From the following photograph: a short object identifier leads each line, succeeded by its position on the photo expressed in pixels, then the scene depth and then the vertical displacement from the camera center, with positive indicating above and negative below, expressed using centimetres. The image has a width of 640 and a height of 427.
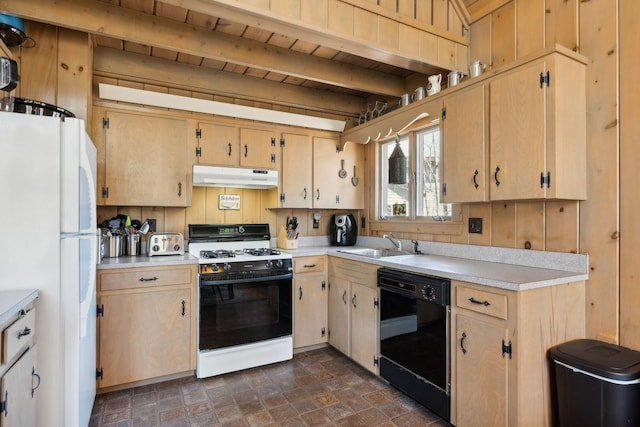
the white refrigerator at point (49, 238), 161 -10
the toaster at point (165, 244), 289 -24
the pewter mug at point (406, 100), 298 +99
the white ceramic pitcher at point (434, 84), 269 +101
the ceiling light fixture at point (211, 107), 282 +98
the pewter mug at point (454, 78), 252 +99
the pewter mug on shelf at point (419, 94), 282 +98
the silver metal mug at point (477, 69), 234 +98
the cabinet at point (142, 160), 278 +46
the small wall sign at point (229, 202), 345 +14
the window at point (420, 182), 314 +31
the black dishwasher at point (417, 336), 210 -80
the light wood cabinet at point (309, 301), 317 -79
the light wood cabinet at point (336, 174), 369 +45
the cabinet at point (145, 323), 248 -79
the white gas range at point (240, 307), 273 -75
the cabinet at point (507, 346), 172 -69
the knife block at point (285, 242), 349 -27
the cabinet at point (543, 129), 192 +49
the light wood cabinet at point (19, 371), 128 -62
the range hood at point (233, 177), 308 +35
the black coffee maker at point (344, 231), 382 -17
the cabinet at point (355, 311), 270 -80
